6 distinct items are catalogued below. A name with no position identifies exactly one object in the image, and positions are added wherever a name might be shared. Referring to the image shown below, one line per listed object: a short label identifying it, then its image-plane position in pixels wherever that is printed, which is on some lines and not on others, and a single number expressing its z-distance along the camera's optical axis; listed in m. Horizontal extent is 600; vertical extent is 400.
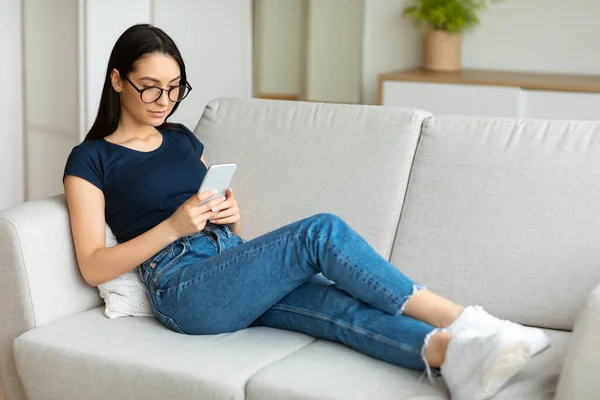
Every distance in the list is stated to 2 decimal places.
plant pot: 4.48
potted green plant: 4.42
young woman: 1.91
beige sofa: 1.98
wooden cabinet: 3.93
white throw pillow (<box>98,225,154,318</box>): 2.31
